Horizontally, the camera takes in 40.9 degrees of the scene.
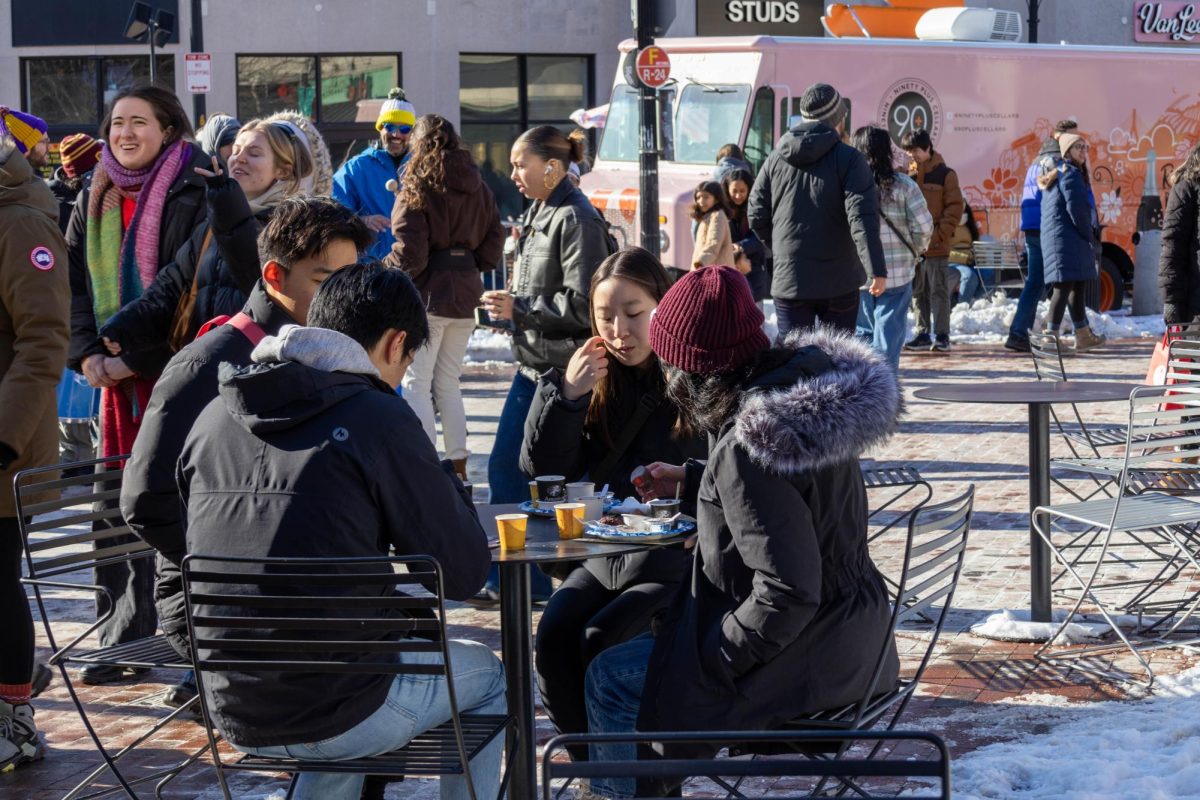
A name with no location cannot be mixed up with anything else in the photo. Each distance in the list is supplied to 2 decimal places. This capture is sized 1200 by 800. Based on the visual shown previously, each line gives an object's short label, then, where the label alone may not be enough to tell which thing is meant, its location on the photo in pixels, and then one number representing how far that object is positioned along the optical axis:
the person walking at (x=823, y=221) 9.59
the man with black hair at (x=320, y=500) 3.36
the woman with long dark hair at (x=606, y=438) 4.52
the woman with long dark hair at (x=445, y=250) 8.06
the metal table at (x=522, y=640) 4.02
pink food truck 16.55
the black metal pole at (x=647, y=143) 14.57
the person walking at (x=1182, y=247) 8.27
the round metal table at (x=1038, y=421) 6.09
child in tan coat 11.87
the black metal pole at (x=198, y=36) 22.06
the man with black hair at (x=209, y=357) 4.21
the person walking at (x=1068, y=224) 14.41
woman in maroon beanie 3.48
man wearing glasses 9.43
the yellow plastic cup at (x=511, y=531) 3.98
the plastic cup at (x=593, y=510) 4.30
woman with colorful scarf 5.67
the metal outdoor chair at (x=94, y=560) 4.32
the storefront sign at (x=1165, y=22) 30.56
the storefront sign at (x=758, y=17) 26.97
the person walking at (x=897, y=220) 10.95
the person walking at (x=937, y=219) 14.81
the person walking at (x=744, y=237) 12.81
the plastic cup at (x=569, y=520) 4.09
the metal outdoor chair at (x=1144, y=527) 5.71
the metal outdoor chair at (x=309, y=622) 3.26
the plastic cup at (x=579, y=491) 4.40
